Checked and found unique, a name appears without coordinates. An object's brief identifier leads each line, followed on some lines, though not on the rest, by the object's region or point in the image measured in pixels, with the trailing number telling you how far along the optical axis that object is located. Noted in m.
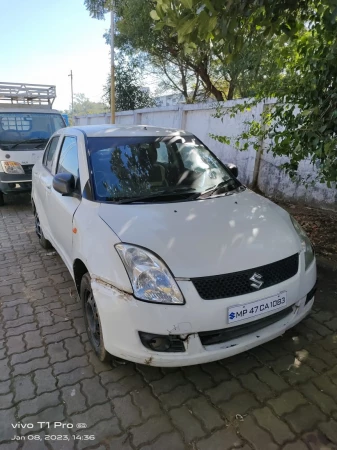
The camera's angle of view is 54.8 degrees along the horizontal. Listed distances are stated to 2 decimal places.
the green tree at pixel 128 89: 14.05
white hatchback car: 1.96
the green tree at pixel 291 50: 2.18
